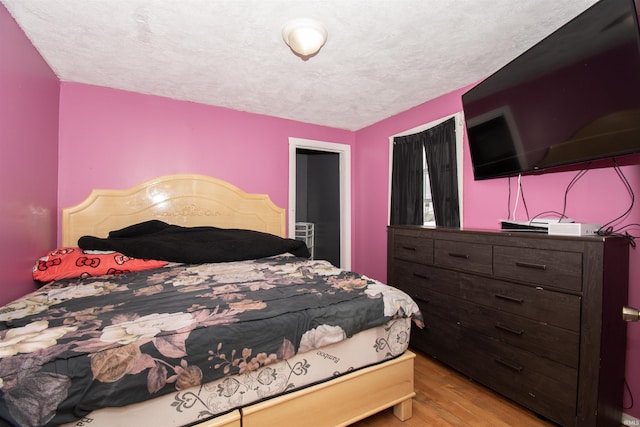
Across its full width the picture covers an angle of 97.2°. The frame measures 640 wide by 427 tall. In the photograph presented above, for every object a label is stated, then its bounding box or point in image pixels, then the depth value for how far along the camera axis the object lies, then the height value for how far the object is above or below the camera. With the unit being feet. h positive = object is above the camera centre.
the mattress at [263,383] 3.24 -2.43
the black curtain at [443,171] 8.73 +1.25
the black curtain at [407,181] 10.00 +1.06
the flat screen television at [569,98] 4.16 +2.06
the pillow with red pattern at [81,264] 6.52 -1.43
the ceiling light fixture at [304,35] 5.31 +3.37
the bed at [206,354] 2.99 -1.84
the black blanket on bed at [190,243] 7.45 -1.06
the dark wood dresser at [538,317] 4.53 -2.03
